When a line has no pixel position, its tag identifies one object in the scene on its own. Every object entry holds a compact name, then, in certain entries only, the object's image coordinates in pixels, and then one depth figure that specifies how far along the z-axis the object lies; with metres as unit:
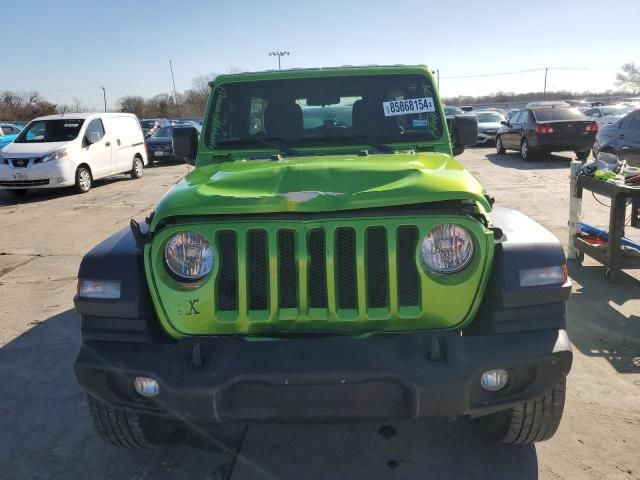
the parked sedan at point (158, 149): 19.06
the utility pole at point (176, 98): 66.31
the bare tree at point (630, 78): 74.31
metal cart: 4.68
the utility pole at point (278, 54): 57.16
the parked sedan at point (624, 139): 9.77
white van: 11.45
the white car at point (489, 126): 20.94
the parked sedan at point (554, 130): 14.28
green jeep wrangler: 2.06
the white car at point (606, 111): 21.97
